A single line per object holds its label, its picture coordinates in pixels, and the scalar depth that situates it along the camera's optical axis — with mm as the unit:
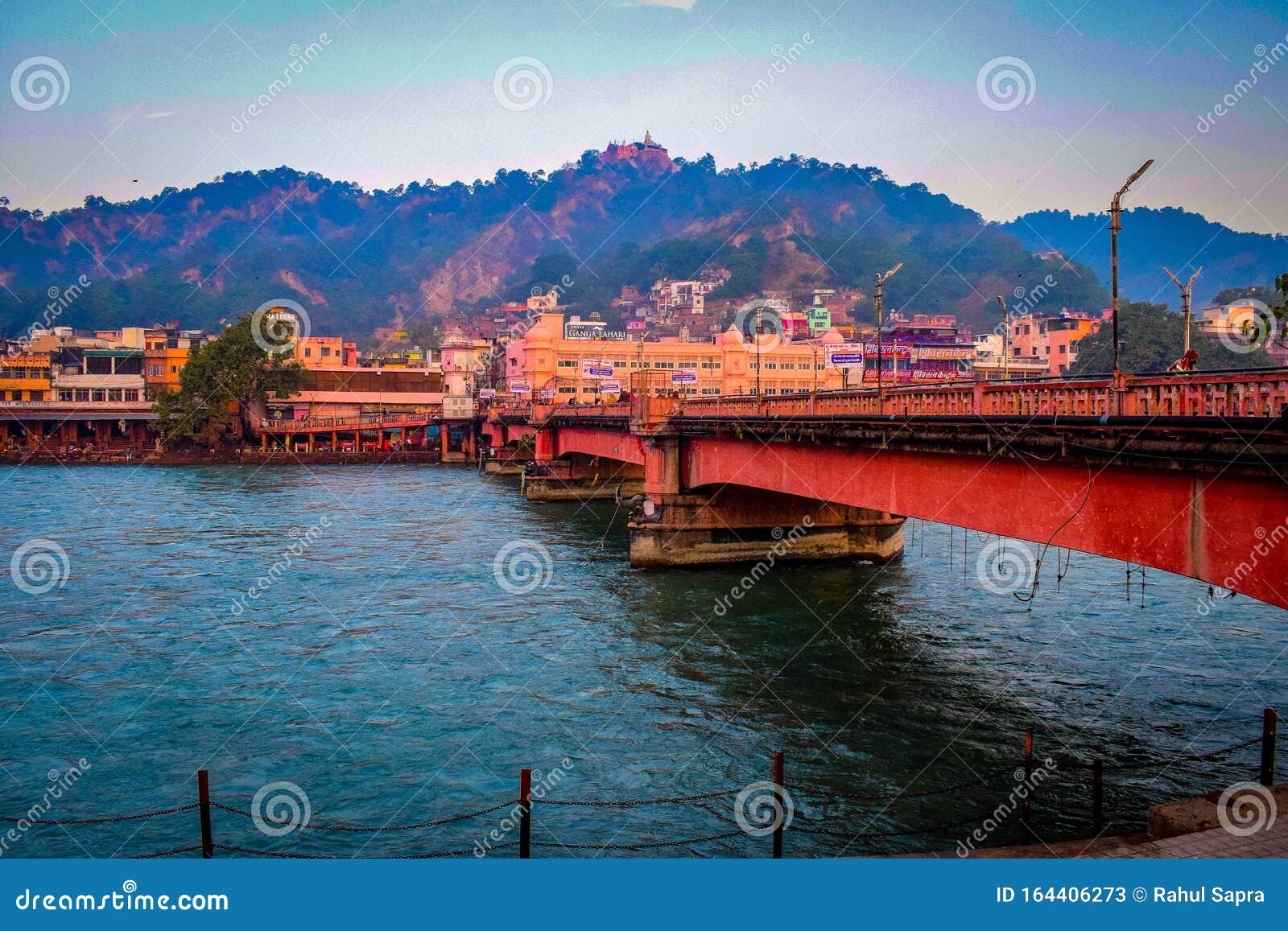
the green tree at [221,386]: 101062
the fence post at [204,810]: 13773
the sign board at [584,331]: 160362
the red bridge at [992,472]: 14039
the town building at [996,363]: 113812
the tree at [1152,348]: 102062
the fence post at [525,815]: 13570
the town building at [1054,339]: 128250
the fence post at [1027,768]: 15599
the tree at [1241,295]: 128000
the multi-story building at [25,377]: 110250
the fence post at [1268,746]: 14898
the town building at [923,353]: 129250
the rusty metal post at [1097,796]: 14859
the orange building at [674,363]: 114125
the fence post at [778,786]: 13733
